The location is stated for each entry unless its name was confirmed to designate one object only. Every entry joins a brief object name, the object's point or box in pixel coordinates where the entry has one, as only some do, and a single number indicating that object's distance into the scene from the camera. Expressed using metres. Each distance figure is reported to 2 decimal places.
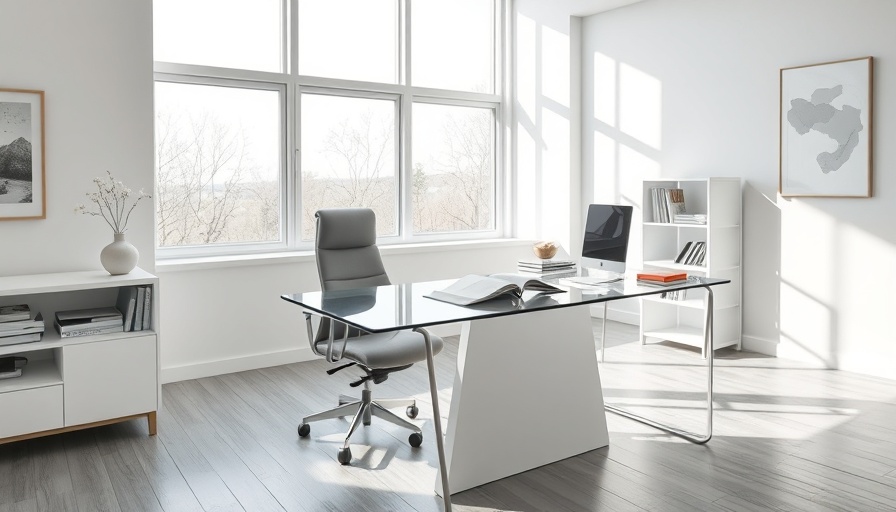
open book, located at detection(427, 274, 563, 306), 2.83
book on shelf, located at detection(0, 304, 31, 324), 3.29
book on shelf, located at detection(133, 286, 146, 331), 3.57
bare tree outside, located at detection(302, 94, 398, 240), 5.42
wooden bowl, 3.82
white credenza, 3.26
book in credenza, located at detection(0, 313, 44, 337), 3.26
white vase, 3.62
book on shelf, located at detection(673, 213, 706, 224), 5.08
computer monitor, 3.90
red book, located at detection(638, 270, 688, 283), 3.33
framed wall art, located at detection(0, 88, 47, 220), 3.72
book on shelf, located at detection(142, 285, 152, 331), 3.60
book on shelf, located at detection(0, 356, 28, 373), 3.39
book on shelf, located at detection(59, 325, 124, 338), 3.41
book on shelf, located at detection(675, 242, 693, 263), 5.30
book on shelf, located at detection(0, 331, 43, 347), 3.25
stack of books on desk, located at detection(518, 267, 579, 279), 3.62
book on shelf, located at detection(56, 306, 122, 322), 3.50
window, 4.89
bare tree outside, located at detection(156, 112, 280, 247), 4.83
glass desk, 2.77
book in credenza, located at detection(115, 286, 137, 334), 3.56
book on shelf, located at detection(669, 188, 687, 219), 5.30
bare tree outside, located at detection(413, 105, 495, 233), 6.16
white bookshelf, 5.05
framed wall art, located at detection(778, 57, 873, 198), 4.48
